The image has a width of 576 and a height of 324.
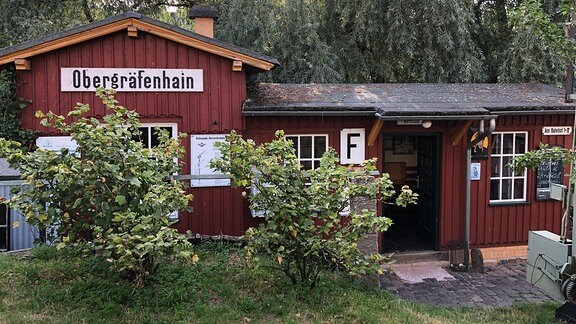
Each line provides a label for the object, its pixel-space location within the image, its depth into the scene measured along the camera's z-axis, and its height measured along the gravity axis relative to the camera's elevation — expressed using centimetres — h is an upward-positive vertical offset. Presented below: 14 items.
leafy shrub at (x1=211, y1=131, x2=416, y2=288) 542 -71
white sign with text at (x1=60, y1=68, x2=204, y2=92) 768 +87
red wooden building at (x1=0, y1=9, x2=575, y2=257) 769 +33
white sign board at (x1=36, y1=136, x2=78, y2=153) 767 -9
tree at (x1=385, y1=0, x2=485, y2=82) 1456 +284
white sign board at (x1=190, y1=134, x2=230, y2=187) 809 -31
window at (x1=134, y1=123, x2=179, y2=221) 807 +8
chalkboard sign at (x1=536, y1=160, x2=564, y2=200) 933 -75
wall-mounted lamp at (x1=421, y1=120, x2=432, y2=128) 849 +20
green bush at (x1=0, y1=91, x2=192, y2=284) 466 -55
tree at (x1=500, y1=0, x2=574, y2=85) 1467 +212
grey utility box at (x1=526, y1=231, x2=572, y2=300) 599 -153
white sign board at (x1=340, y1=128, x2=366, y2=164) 877 -16
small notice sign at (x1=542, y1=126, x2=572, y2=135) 925 +9
